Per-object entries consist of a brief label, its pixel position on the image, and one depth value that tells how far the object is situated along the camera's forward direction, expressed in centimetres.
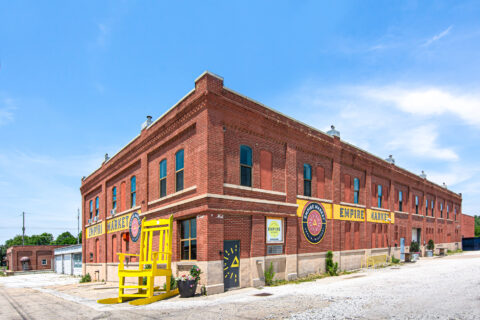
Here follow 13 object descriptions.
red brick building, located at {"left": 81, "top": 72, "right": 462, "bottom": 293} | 1620
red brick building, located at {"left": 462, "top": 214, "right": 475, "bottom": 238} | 5675
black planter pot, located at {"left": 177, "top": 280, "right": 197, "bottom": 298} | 1456
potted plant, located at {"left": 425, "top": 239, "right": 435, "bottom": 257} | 3712
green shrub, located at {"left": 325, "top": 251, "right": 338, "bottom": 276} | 2173
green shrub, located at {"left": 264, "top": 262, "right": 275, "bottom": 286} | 1739
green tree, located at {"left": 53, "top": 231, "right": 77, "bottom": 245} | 12629
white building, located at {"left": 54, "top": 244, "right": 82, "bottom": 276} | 4453
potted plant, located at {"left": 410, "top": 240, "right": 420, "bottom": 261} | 3272
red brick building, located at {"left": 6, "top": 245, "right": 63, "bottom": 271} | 6638
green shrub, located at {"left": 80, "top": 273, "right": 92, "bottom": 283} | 2975
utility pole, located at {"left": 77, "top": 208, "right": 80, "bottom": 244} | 9710
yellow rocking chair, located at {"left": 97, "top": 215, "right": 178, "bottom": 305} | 1422
